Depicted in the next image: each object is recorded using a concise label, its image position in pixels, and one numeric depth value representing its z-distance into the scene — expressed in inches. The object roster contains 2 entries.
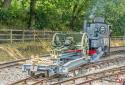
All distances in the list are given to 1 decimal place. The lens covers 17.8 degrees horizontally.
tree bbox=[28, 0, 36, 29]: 1414.9
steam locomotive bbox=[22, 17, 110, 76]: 727.1
